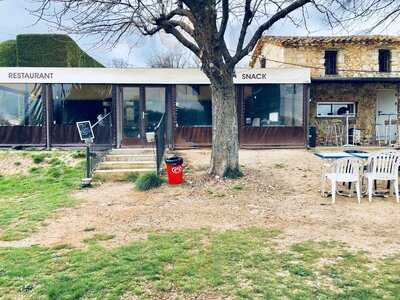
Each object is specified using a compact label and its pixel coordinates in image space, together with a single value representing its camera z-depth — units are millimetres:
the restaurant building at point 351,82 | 18141
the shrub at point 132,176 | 10267
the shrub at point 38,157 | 12445
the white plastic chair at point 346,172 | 7582
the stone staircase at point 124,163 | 10377
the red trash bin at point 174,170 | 9242
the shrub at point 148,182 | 9020
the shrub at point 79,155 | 12823
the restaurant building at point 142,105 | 14367
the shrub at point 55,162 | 12336
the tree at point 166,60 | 40531
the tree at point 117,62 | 29606
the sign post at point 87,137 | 9773
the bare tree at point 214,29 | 8984
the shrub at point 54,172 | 11180
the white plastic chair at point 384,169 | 7637
